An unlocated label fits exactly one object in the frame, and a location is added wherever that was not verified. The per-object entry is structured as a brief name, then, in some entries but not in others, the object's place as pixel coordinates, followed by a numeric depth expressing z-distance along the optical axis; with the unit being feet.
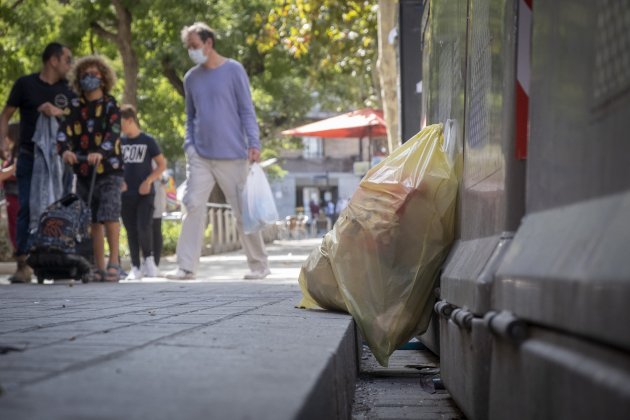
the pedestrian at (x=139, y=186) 37.52
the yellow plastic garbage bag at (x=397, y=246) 14.40
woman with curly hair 30.99
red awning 70.90
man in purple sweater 32.73
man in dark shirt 31.09
